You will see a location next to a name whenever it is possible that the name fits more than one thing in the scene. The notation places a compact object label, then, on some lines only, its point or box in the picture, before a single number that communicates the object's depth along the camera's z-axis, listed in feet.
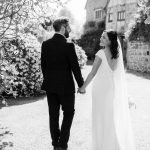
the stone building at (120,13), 109.60
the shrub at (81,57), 70.87
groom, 18.38
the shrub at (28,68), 37.17
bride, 18.24
